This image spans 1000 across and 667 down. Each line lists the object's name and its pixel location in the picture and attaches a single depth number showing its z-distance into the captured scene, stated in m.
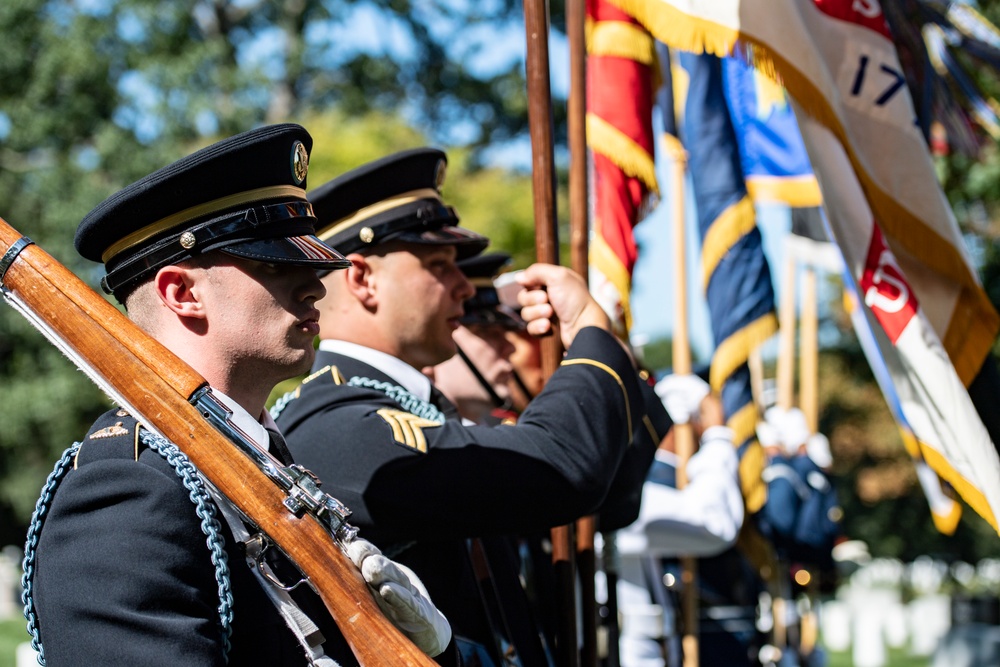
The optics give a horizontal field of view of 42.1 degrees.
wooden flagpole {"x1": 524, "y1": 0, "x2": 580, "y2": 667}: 2.92
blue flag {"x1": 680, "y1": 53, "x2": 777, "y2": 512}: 6.64
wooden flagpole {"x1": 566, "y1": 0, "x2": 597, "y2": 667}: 3.18
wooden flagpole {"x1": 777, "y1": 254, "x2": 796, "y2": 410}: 10.10
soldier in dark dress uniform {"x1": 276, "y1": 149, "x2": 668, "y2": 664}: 2.54
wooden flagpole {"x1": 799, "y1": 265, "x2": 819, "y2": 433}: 10.88
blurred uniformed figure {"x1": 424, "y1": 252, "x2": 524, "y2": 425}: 4.77
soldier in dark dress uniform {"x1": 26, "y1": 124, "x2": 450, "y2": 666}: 1.82
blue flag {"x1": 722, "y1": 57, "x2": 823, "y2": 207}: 6.79
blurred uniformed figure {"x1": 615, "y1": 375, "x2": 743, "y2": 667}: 5.51
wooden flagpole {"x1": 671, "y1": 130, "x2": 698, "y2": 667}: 5.77
